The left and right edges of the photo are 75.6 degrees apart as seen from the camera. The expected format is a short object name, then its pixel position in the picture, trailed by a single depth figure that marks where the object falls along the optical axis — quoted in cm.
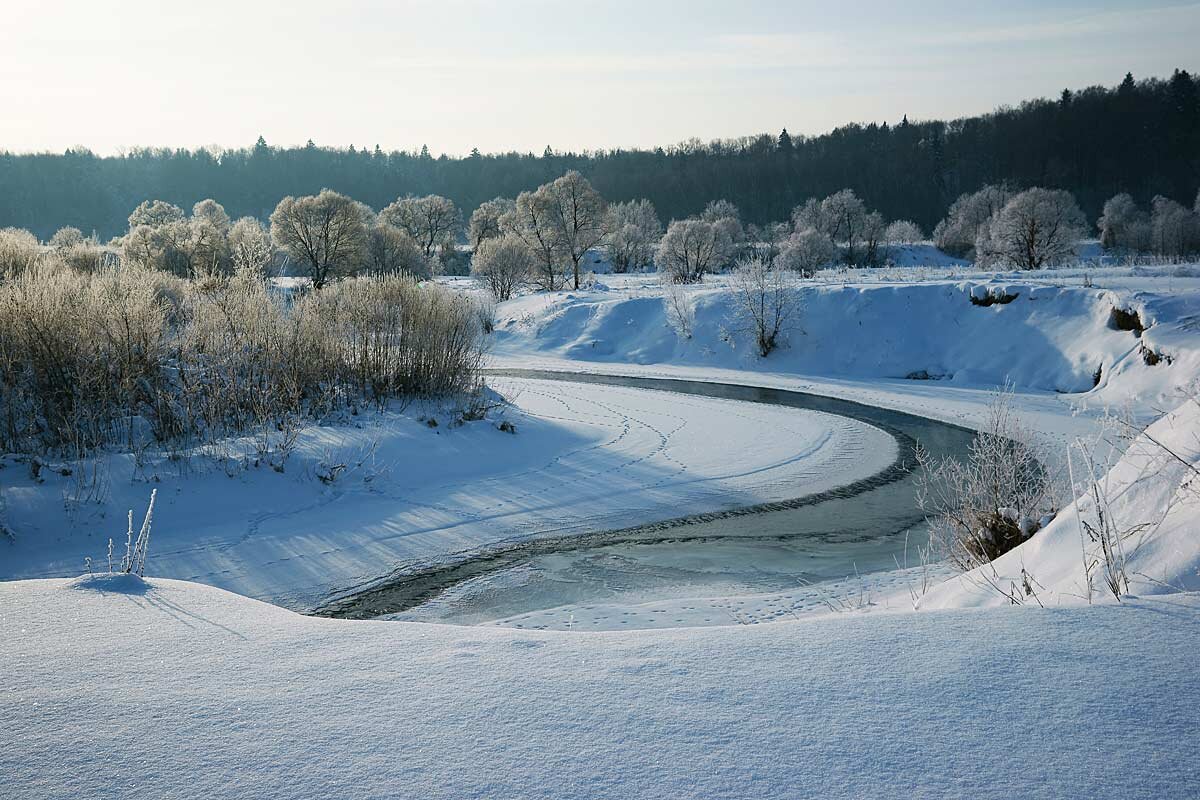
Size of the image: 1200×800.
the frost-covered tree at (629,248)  6756
